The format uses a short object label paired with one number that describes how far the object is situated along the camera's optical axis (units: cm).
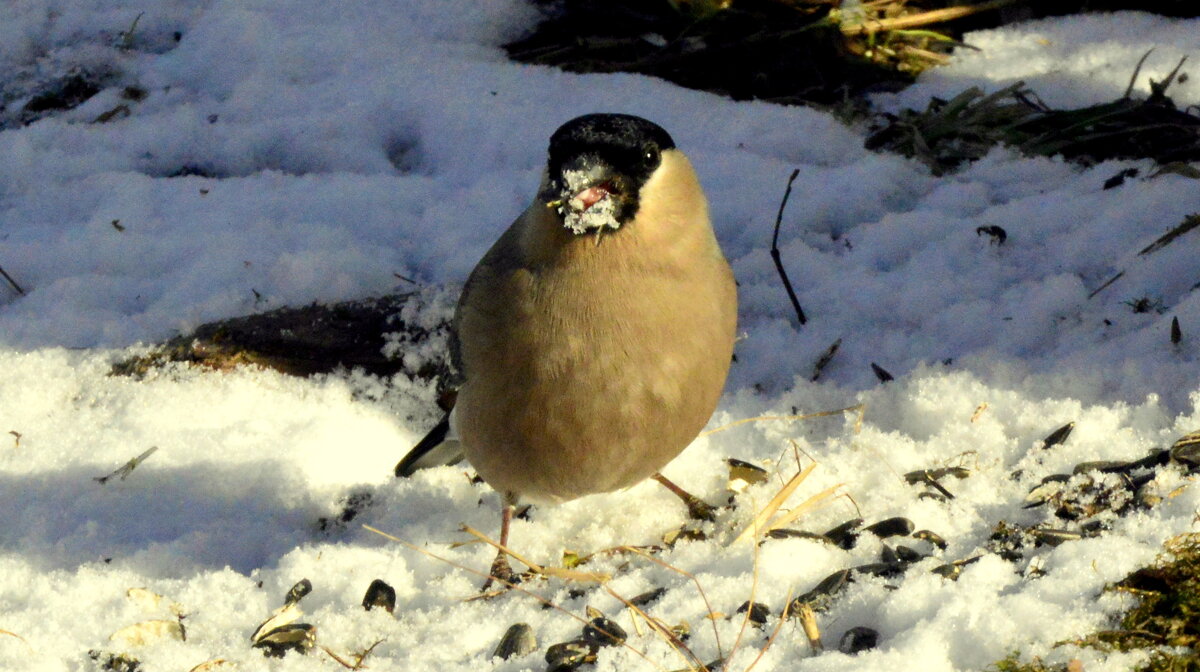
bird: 581
